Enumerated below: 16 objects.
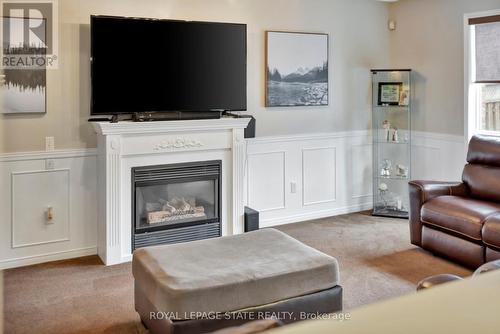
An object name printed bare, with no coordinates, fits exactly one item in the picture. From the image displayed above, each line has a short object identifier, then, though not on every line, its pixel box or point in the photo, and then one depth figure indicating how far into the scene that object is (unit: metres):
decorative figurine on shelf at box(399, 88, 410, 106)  5.39
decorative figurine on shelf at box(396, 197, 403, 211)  5.59
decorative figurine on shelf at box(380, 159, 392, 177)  5.61
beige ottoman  2.34
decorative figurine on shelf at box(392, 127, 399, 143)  5.55
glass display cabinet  5.48
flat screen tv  3.92
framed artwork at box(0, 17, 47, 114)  3.70
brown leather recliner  3.53
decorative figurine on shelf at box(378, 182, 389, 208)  5.55
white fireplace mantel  3.93
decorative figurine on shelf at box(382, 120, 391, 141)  5.59
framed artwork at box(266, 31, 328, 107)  4.95
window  4.68
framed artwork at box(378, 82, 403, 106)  5.45
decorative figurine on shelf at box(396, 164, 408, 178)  5.53
